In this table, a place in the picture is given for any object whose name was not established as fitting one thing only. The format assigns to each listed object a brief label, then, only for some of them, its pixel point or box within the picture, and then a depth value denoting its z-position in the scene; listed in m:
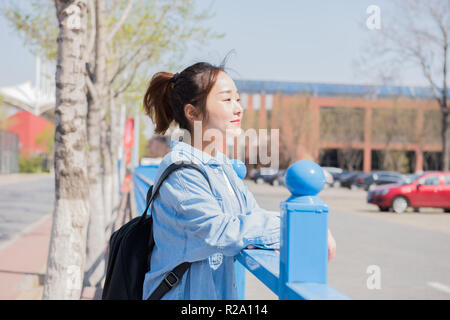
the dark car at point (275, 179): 45.66
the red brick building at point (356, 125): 51.91
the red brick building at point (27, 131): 75.38
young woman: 1.56
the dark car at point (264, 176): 47.12
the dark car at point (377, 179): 36.16
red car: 18.30
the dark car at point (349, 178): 42.53
